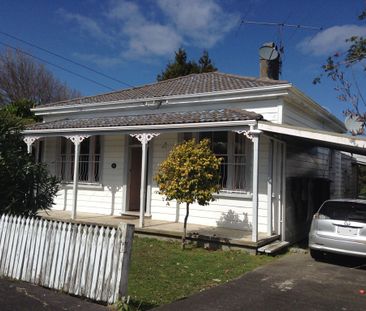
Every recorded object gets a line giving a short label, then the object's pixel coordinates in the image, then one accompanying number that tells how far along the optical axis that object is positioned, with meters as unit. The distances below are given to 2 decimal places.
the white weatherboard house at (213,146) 11.27
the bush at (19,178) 8.13
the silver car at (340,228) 8.52
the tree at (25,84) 37.38
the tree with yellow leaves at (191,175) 9.73
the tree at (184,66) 34.84
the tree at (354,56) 8.93
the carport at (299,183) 9.54
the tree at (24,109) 19.49
